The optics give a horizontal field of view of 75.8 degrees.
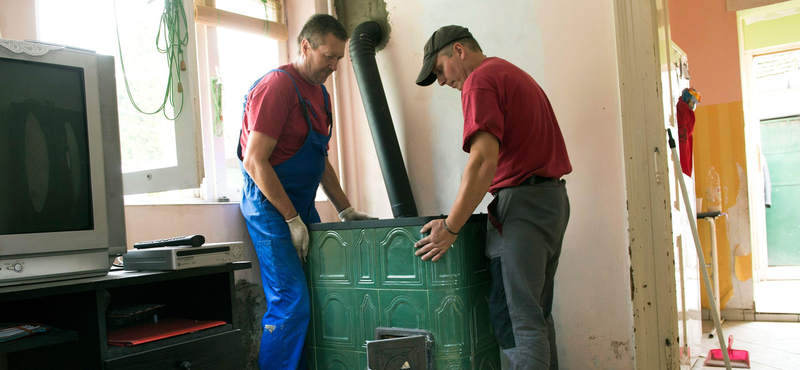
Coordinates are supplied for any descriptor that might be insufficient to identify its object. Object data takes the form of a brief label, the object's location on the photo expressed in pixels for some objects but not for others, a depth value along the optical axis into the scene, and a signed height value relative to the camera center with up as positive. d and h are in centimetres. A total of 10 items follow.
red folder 134 -36
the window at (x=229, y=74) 257 +66
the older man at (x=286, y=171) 214 +10
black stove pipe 280 +36
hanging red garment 283 +21
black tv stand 125 -31
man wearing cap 177 -6
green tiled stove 195 -44
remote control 148 -12
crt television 127 +12
